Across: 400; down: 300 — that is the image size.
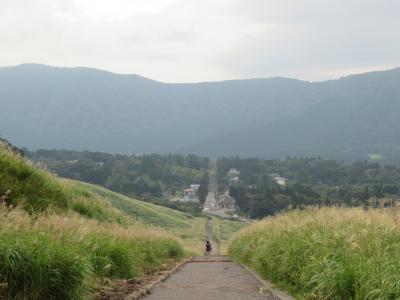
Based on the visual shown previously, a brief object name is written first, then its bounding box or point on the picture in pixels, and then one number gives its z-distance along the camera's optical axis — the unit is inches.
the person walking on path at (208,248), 1337.4
